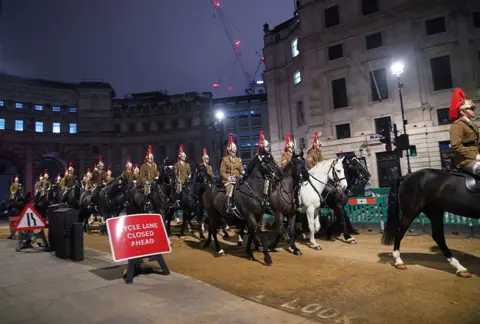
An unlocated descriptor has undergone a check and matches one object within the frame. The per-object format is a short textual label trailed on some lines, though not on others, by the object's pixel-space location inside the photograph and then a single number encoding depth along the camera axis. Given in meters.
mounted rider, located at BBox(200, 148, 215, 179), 13.51
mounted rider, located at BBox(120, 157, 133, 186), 14.07
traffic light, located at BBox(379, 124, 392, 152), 14.47
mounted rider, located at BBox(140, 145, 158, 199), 13.73
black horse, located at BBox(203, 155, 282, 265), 7.84
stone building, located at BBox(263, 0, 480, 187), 23.86
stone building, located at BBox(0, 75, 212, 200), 43.94
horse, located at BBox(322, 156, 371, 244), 10.02
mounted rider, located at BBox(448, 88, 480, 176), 5.70
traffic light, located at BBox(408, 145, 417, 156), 15.28
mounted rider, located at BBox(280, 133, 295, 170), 11.59
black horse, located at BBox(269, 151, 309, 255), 8.35
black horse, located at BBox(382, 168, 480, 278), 5.74
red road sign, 5.85
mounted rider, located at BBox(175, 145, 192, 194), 13.18
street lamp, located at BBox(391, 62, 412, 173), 18.34
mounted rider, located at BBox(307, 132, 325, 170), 12.40
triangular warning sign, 9.42
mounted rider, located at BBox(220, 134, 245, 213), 8.46
